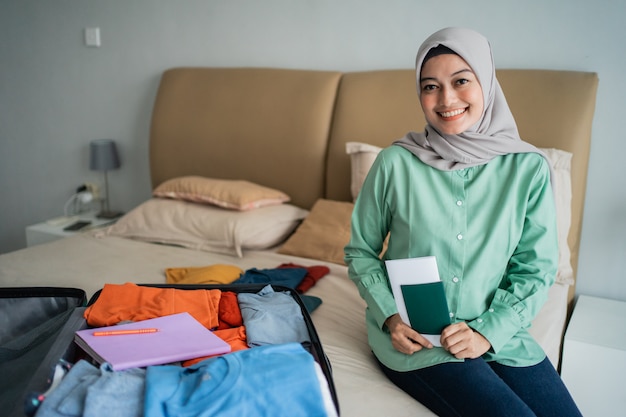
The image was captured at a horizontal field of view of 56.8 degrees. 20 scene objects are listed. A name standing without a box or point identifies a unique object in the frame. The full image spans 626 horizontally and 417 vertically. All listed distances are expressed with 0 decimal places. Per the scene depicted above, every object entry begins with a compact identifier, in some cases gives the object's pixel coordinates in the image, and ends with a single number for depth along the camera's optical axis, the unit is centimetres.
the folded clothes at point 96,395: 98
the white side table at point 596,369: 178
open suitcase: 109
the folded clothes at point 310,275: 197
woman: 131
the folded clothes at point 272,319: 137
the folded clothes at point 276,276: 194
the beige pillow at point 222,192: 248
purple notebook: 117
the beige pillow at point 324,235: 225
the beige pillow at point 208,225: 238
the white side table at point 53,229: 306
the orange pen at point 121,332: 127
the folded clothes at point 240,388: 97
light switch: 341
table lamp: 333
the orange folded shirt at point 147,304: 140
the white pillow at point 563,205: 200
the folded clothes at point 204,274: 196
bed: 206
